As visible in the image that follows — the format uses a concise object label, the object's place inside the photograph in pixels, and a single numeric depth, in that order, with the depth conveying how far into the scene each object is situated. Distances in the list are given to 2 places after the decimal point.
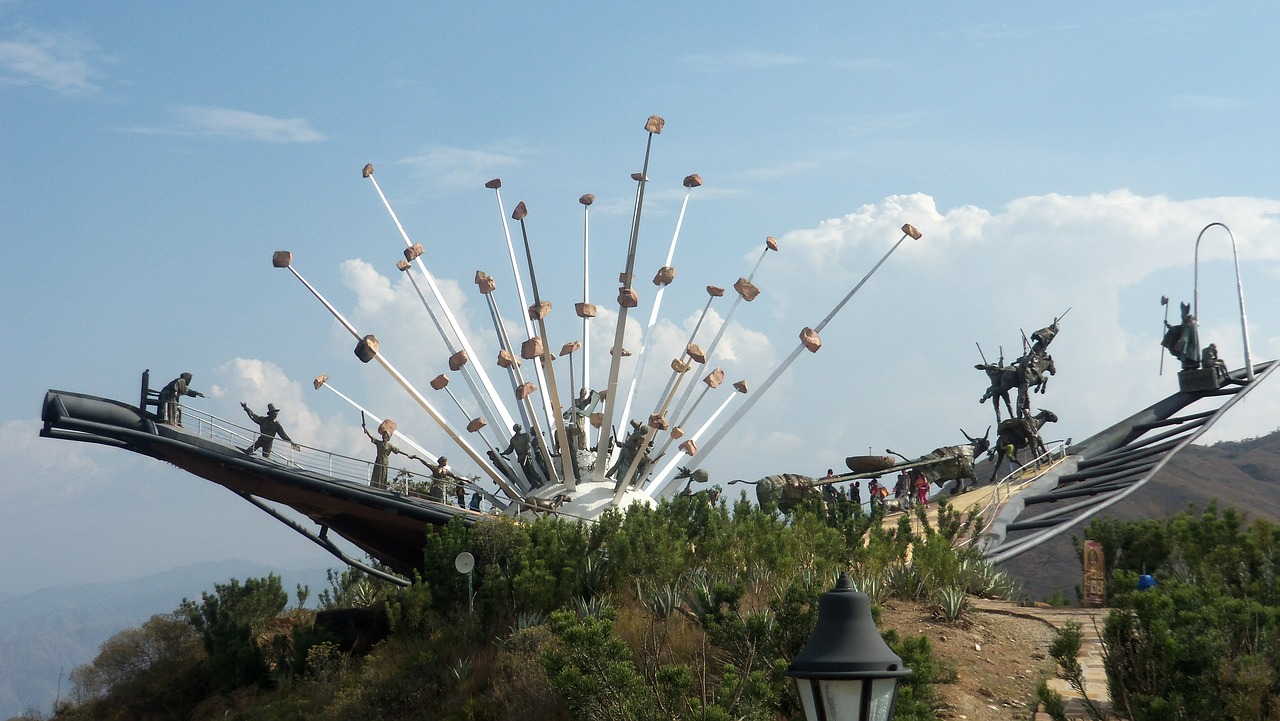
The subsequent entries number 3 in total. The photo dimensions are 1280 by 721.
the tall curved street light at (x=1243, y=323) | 36.53
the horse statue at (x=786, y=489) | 30.27
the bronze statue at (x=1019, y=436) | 34.88
